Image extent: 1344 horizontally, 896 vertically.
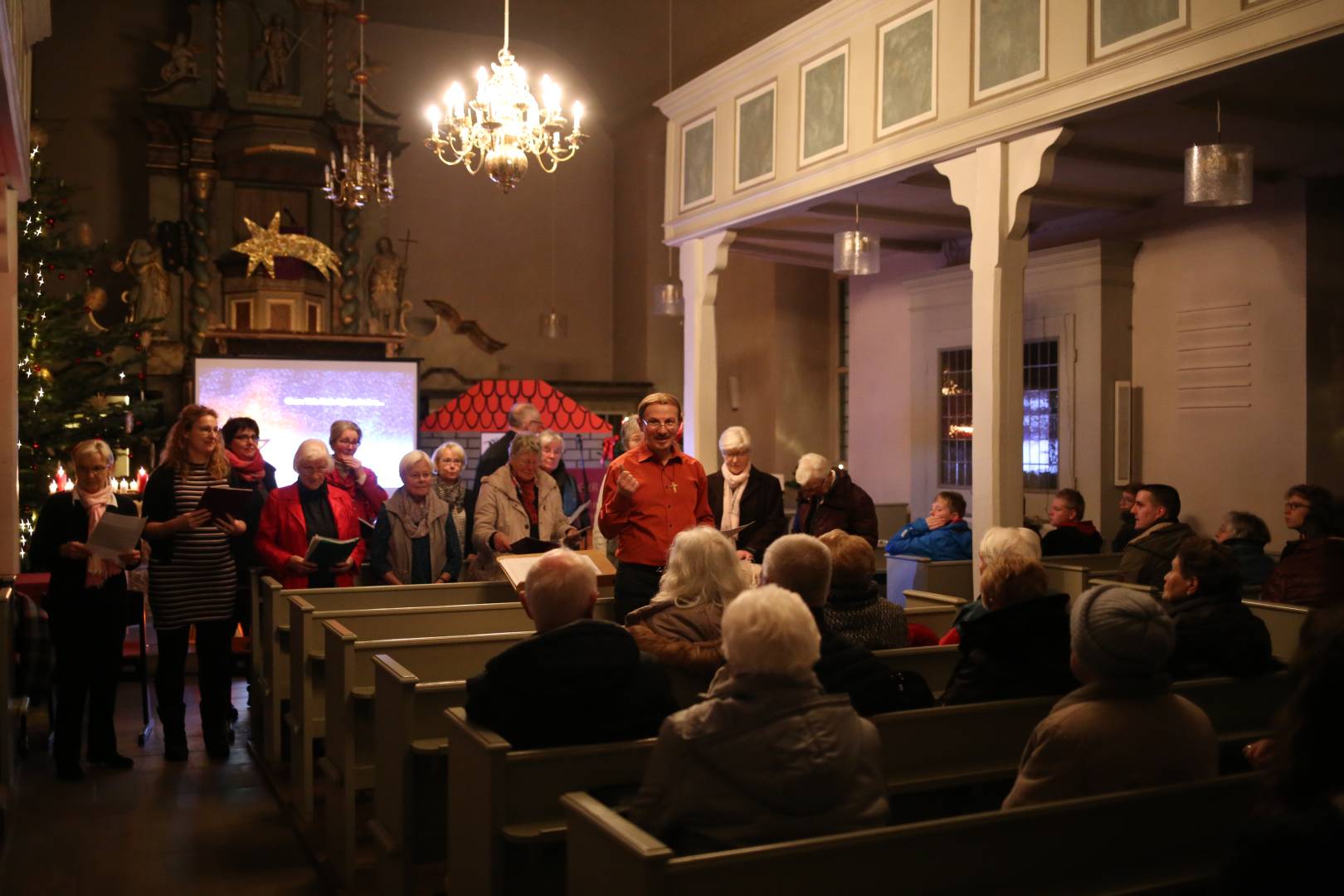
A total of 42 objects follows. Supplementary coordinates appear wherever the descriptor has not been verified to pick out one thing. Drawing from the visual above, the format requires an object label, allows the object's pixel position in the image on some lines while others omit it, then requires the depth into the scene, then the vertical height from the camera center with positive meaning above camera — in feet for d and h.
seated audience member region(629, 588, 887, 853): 7.34 -1.98
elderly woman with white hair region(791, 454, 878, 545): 20.68 -1.16
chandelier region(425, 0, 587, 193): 19.88 +5.31
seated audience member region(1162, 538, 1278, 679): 11.88 -1.85
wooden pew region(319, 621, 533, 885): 13.03 -2.81
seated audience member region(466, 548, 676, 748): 9.20 -1.92
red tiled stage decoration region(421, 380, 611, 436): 32.24 +0.64
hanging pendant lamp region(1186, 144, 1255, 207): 16.93 +3.61
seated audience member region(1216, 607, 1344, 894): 4.46 -1.42
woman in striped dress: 17.04 -1.71
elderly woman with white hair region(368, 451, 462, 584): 19.21 -1.64
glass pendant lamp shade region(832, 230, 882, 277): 24.44 +3.63
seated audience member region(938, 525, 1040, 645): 11.68 -1.15
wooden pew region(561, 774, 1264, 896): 6.68 -2.49
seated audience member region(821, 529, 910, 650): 12.27 -1.77
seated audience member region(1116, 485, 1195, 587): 18.58 -1.63
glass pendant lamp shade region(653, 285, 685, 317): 37.73 +4.12
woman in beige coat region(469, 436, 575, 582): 19.10 -1.25
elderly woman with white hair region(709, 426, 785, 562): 20.22 -1.11
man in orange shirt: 16.57 -1.01
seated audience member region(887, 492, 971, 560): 23.63 -2.01
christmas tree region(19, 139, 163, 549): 26.71 +1.55
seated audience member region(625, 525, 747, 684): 11.10 -1.57
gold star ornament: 41.78 +6.31
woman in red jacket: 17.99 -1.36
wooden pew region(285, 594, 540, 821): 15.05 -2.61
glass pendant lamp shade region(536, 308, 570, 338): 44.50 +3.89
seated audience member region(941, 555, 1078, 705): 10.75 -1.90
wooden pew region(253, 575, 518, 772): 17.12 -2.52
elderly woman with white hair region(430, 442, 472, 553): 20.10 -0.92
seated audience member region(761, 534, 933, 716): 9.97 -1.85
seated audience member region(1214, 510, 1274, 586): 19.22 -1.75
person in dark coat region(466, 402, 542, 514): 21.71 -0.01
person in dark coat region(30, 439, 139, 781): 16.48 -2.23
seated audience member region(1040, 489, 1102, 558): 23.90 -1.93
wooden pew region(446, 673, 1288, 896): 9.14 -2.68
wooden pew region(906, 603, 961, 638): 16.34 -2.50
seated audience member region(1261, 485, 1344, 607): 14.94 -1.72
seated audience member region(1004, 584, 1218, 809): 8.14 -1.97
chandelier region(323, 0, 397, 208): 30.68 +6.58
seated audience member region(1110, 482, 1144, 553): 23.69 -1.87
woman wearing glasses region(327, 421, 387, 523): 19.99 -0.73
